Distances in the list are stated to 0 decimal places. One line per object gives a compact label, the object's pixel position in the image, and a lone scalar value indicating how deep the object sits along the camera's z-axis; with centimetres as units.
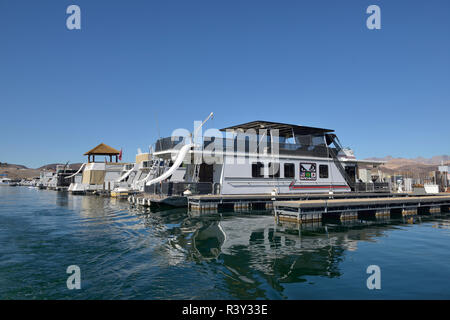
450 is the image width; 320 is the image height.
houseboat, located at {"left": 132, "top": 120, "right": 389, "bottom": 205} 2091
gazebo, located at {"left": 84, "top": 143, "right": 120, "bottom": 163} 5551
